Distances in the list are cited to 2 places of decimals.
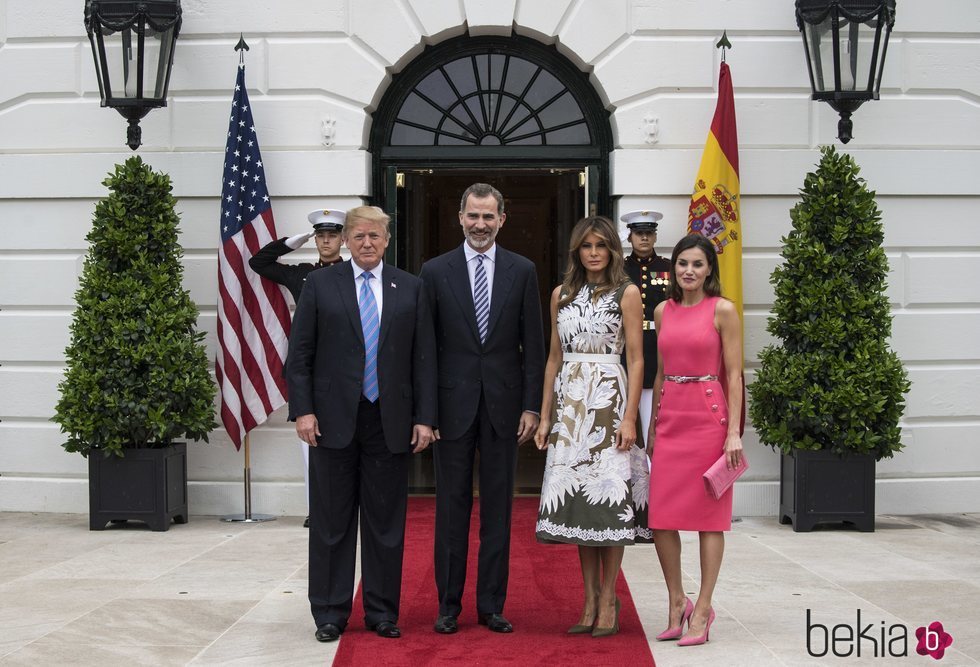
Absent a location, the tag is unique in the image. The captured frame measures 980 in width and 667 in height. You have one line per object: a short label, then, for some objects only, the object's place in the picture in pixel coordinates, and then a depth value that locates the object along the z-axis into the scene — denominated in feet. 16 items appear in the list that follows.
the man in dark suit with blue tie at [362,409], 18.43
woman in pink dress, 17.84
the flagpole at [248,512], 30.63
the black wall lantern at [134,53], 29.22
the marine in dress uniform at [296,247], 28.58
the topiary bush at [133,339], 28.48
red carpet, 17.02
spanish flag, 30.37
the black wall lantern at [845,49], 28.91
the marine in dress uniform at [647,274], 27.91
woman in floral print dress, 18.03
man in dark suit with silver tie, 18.75
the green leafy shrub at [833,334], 28.14
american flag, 30.42
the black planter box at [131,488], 28.84
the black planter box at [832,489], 28.55
